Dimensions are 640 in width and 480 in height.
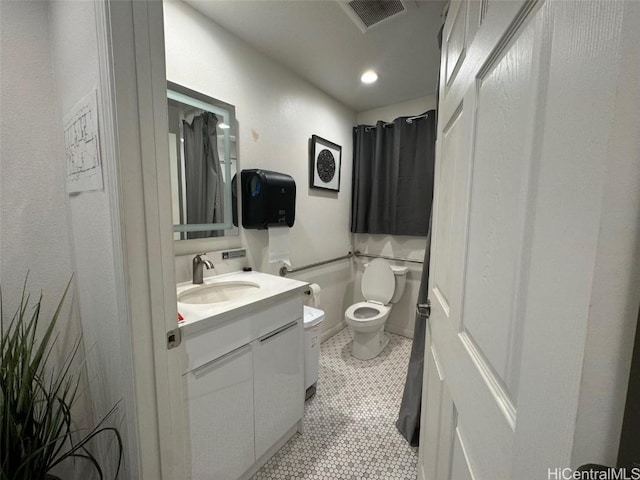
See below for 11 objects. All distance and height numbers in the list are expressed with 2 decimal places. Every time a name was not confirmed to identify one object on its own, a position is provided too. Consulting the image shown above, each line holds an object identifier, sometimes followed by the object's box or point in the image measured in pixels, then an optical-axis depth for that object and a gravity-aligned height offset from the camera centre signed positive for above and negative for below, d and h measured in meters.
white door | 0.26 -0.01
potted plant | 0.68 -0.58
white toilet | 2.16 -0.84
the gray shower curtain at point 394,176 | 2.37 +0.39
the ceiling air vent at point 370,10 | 1.31 +1.07
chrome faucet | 1.39 -0.29
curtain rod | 2.32 +0.89
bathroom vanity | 0.96 -0.67
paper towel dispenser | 1.62 +0.11
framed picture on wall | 2.21 +0.45
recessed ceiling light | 1.98 +1.08
